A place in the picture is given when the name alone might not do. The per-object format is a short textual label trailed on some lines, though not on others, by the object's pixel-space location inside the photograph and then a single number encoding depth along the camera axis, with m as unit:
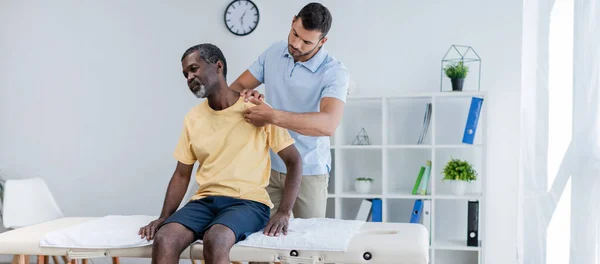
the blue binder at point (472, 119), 3.33
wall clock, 3.81
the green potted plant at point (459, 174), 3.38
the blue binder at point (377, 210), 3.51
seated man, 2.06
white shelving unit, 3.45
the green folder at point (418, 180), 3.47
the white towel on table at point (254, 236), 1.96
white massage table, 1.92
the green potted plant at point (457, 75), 3.36
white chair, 3.27
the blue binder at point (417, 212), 3.44
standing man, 2.11
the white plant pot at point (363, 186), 3.53
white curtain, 1.93
